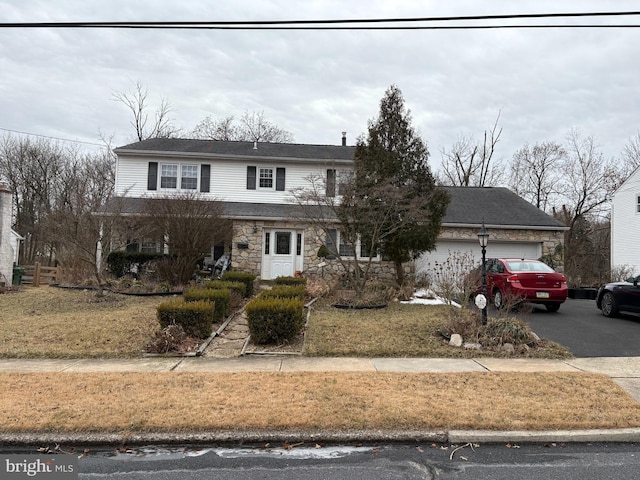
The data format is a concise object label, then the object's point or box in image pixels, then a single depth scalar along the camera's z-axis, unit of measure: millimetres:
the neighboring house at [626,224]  19969
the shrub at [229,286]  10714
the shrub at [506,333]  7679
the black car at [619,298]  9922
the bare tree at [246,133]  34844
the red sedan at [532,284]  10812
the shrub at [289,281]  12508
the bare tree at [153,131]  31391
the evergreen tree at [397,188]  11891
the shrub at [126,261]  14914
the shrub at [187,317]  7820
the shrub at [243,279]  12641
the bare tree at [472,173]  33375
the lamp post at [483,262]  8141
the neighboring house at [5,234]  14852
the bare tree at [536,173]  30781
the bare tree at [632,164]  27438
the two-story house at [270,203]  16391
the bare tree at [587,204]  27147
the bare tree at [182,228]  13359
